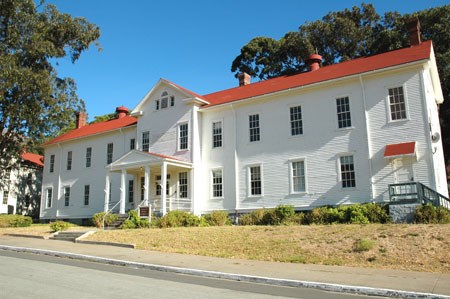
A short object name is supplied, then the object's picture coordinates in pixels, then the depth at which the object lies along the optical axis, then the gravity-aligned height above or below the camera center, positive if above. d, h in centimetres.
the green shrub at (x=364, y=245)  1275 -112
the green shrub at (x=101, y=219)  2436 -15
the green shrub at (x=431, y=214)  1556 -23
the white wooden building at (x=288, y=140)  1939 +398
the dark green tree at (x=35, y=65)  2888 +1133
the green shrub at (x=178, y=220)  2181 -28
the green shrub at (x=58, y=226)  2194 -47
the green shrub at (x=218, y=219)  2253 -29
